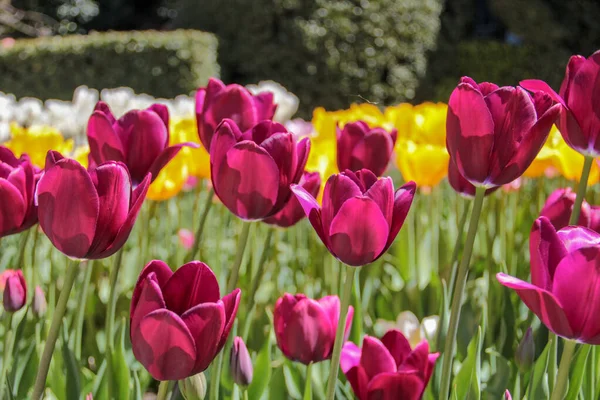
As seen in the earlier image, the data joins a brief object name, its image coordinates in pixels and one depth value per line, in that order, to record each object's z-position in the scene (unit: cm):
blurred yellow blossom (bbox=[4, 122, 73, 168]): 165
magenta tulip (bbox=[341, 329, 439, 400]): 103
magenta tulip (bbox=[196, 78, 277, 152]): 126
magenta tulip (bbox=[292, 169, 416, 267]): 99
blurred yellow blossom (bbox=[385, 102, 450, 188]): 147
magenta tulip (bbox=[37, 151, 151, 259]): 98
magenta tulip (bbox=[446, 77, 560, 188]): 102
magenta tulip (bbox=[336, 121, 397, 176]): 123
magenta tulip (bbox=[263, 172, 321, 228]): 120
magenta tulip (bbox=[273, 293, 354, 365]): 110
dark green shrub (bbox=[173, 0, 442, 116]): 846
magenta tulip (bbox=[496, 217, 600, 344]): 93
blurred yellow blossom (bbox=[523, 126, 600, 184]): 139
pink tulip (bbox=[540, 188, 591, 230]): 120
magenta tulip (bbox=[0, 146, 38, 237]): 106
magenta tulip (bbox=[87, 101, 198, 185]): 115
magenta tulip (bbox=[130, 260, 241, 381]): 95
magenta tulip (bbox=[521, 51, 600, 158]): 105
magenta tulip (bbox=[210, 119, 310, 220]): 107
